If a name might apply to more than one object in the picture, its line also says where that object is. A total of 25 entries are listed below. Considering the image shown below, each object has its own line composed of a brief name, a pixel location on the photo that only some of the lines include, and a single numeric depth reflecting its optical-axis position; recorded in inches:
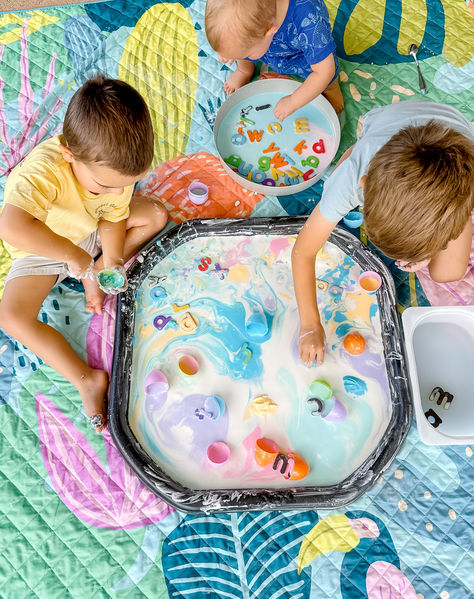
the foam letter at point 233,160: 46.4
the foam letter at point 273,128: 46.9
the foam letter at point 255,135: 46.9
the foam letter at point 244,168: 46.1
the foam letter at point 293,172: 45.7
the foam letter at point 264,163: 45.9
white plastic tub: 37.0
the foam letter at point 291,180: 45.5
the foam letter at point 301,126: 46.6
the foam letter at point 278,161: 45.9
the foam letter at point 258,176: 45.7
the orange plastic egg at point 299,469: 35.6
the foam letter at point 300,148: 46.3
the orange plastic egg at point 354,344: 38.4
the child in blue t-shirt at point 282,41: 33.8
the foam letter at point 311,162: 45.9
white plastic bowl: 43.5
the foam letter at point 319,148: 46.1
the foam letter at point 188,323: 40.1
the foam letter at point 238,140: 46.8
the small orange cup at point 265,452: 35.9
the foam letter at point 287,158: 46.1
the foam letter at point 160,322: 40.5
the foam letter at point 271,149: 46.4
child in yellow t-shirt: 30.4
